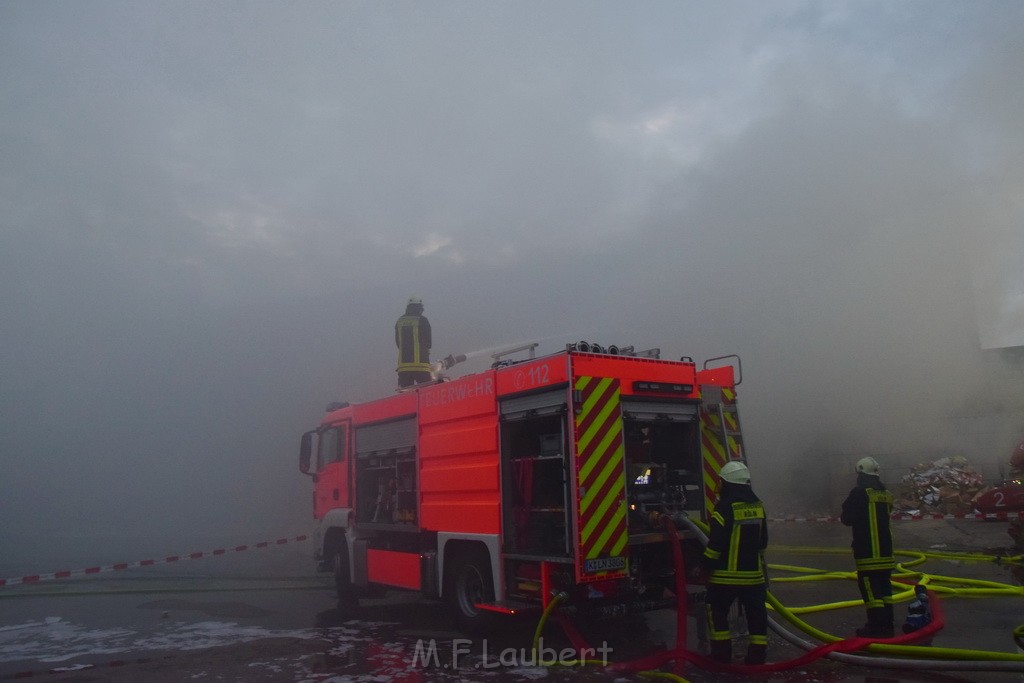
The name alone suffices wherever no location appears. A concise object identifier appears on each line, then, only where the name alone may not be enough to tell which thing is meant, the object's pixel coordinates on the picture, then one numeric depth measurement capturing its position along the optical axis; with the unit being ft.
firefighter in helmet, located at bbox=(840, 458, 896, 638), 20.22
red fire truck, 20.40
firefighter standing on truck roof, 35.50
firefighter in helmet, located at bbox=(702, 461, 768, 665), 17.53
